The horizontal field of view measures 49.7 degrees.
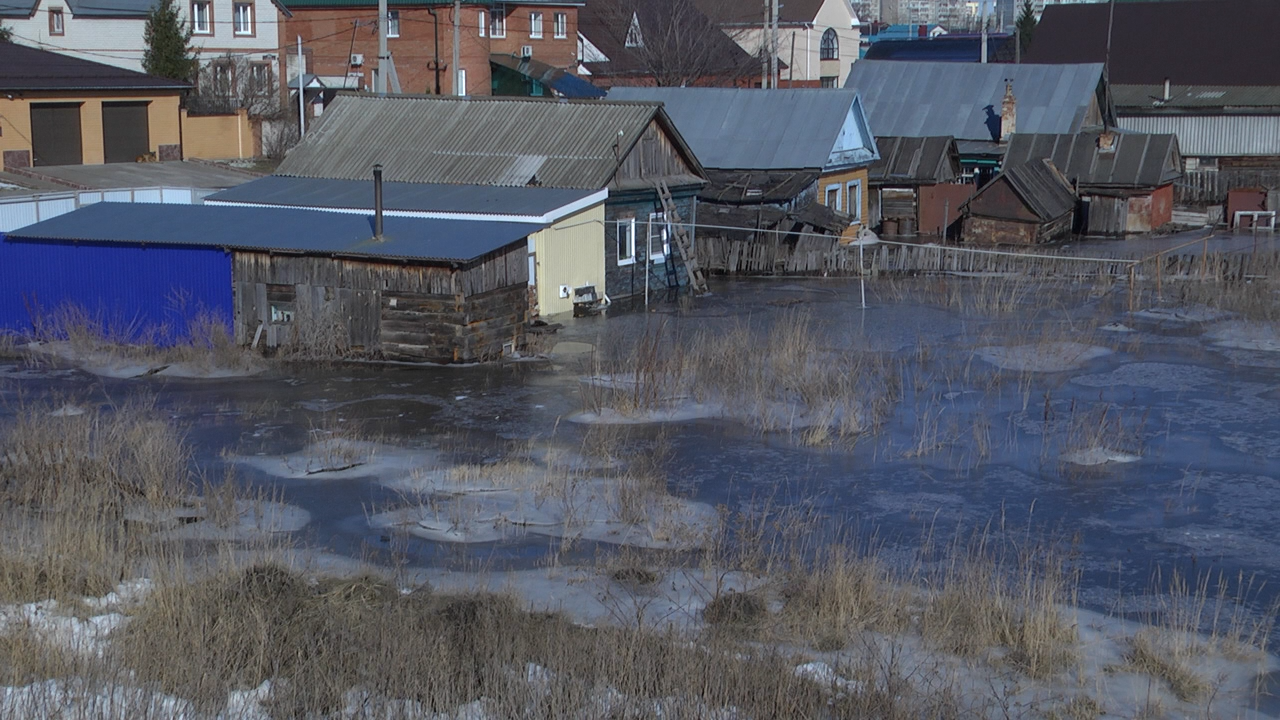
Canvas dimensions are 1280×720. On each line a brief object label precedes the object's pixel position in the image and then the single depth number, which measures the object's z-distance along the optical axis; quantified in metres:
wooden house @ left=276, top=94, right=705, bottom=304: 27.12
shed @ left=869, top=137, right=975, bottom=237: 39.53
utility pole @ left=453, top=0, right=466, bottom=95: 37.34
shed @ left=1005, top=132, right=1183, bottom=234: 38.94
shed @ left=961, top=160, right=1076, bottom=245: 36.06
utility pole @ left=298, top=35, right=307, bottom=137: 44.59
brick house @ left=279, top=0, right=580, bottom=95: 54.88
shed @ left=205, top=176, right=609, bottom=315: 25.12
